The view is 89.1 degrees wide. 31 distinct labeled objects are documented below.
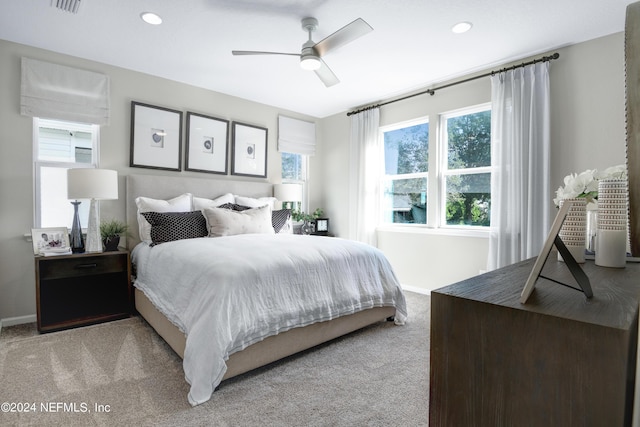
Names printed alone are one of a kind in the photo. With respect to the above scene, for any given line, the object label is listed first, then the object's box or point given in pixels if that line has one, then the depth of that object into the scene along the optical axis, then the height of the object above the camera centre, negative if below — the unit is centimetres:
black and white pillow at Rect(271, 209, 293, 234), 397 -14
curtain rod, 311 +148
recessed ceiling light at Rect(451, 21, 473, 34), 270 +156
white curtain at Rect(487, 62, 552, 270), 312 +47
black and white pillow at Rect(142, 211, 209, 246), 312 -17
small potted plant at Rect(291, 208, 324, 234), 492 -14
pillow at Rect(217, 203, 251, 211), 382 +3
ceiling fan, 232 +130
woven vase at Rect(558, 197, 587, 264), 104 -5
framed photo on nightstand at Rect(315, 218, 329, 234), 511 -25
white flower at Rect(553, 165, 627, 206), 108 +10
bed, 190 -61
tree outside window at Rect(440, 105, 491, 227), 370 +52
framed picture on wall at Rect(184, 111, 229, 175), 408 +84
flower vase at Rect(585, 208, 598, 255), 116 -5
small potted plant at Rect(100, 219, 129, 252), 320 -27
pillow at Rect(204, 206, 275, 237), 335 -13
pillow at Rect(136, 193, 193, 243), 334 +2
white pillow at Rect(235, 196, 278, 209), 412 +9
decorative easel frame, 63 -12
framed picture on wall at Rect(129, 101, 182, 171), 367 +84
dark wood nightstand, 277 -75
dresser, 51 -25
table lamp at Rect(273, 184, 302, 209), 466 +25
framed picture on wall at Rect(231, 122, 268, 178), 449 +84
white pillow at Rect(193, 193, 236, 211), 383 +9
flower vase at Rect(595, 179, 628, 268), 99 -4
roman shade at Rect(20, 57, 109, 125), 307 +114
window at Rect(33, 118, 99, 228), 318 +48
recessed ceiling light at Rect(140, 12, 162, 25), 260 +155
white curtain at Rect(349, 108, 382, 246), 469 +51
